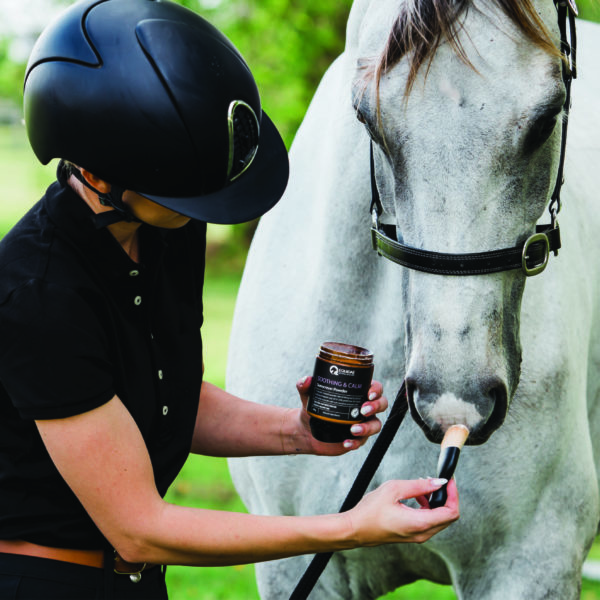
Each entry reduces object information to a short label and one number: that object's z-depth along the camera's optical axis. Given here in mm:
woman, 2354
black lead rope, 2567
